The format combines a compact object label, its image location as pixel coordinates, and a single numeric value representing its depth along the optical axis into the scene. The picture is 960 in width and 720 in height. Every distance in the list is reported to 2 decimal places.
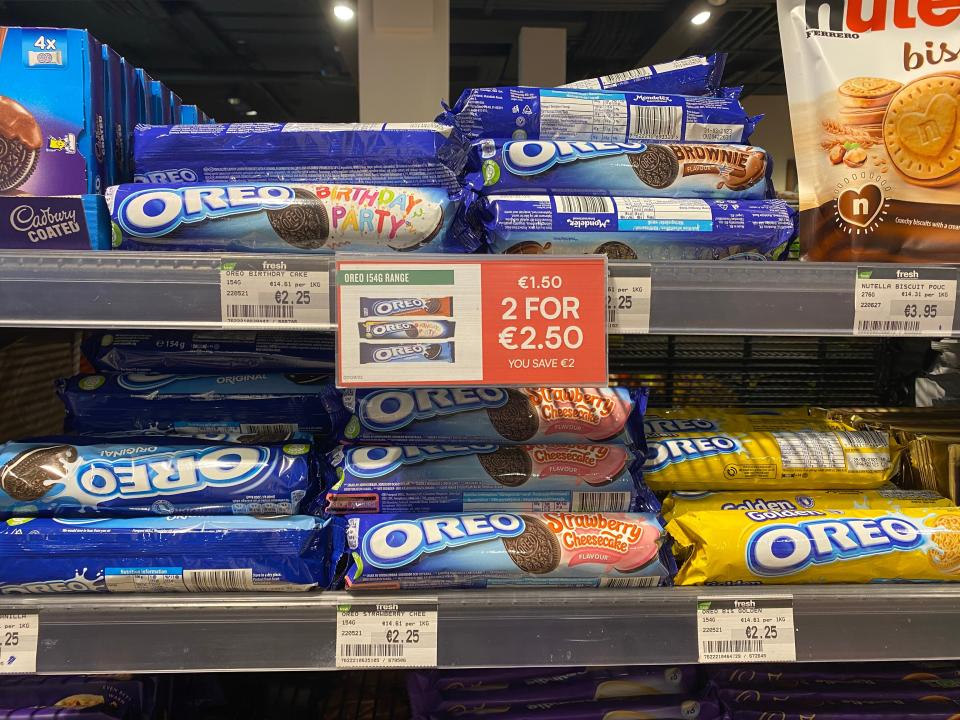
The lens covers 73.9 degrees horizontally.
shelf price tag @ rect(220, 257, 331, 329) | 0.71
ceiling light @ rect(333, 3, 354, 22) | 3.52
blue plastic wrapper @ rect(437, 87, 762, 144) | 0.91
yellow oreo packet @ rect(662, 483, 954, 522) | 0.90
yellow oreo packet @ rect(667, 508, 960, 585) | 0.80
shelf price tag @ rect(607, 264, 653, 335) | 0.73
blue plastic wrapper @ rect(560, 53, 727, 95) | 0.98
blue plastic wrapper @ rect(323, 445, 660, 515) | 0.86
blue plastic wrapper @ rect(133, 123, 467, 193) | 0.85
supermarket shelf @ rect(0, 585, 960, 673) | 0.73
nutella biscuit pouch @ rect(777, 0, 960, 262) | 0.78
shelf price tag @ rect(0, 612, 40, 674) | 0.72
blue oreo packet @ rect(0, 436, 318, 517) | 0.82
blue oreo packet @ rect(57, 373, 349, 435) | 0.93
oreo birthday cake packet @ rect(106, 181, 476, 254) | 0.79
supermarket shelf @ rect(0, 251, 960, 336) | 0.69
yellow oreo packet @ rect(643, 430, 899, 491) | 0.95
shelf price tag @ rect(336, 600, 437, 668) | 0.74
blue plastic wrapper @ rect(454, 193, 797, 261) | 0.82
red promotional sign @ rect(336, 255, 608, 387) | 0.71
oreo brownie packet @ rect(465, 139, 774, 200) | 0.87
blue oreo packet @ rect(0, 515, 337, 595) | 0.77
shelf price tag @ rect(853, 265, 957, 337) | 0.74
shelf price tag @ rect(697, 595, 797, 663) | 0.76
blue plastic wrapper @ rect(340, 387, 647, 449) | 0.91
